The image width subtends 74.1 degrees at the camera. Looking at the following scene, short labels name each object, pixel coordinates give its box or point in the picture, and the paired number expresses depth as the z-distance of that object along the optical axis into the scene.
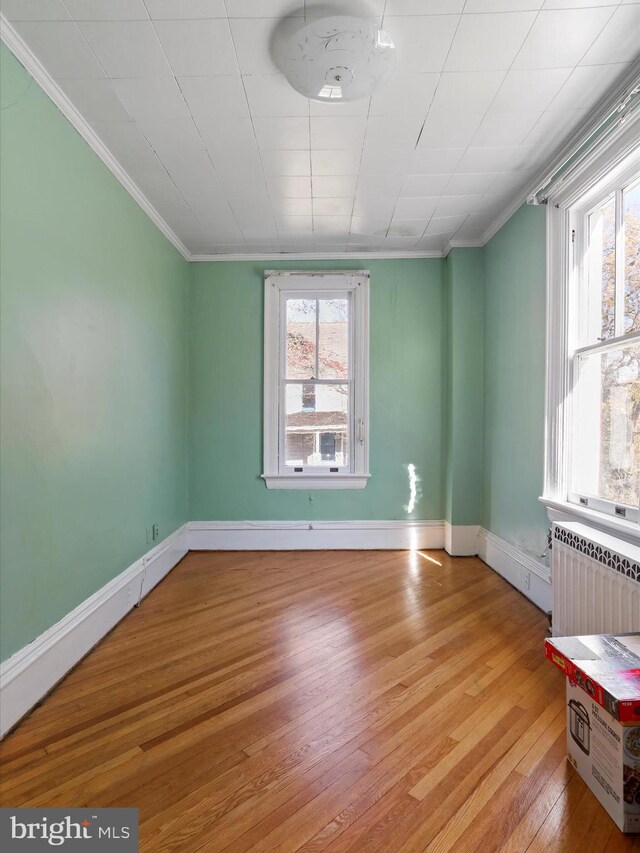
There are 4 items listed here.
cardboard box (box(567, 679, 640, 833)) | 1.26
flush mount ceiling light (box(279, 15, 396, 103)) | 1.68
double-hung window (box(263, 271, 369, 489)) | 4.08
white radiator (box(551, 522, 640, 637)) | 1.73
